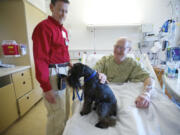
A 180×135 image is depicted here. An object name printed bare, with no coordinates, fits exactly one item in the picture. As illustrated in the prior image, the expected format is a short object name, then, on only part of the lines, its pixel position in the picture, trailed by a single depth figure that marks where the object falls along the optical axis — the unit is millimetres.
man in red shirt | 832
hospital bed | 636
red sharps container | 1640
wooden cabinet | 1605
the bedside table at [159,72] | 1864
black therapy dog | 778
